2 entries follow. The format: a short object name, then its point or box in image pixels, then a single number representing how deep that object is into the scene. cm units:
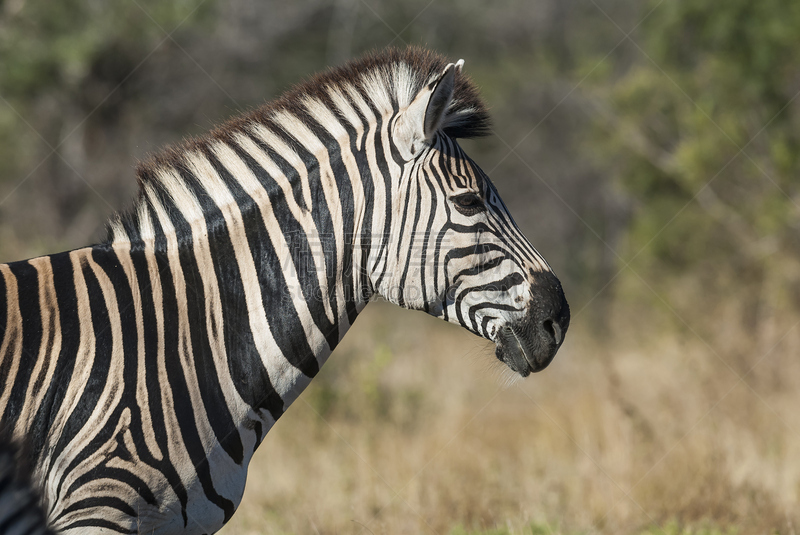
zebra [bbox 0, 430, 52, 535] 1654
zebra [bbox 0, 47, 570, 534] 1720
